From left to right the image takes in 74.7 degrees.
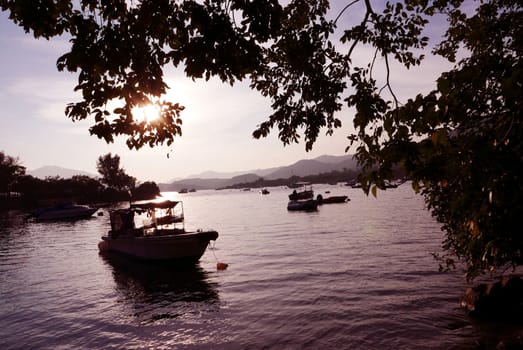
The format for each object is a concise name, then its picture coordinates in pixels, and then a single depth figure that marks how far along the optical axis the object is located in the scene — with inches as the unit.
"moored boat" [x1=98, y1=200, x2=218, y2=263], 943.0
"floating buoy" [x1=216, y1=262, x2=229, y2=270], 949.2
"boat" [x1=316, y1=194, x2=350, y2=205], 3270.2
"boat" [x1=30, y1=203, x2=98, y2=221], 3041.3
